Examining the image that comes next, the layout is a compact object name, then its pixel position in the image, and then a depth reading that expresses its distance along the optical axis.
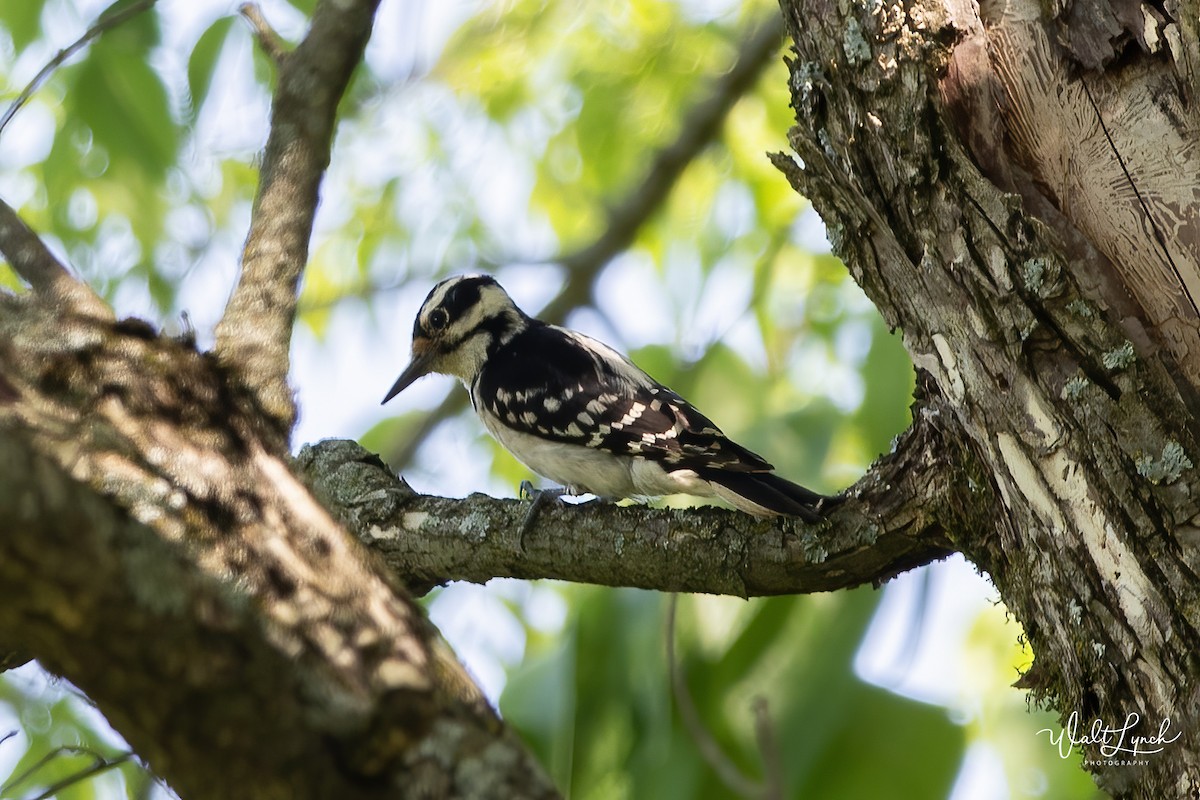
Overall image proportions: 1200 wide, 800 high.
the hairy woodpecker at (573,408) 8.27
